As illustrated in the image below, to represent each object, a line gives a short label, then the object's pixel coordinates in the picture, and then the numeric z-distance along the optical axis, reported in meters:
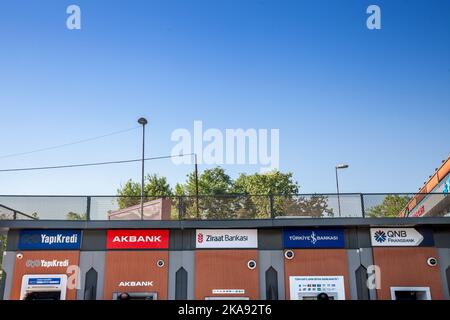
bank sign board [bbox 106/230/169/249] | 15.99
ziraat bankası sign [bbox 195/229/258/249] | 16.05
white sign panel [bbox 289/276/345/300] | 15.38
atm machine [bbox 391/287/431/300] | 15.41
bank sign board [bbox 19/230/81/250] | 15.80
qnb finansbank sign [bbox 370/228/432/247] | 15.91
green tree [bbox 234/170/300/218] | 68.19
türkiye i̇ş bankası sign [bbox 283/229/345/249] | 15.93
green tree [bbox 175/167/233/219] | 66.28
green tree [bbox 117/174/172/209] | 59.59
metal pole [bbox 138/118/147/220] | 32.00
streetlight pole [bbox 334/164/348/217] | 37.94
